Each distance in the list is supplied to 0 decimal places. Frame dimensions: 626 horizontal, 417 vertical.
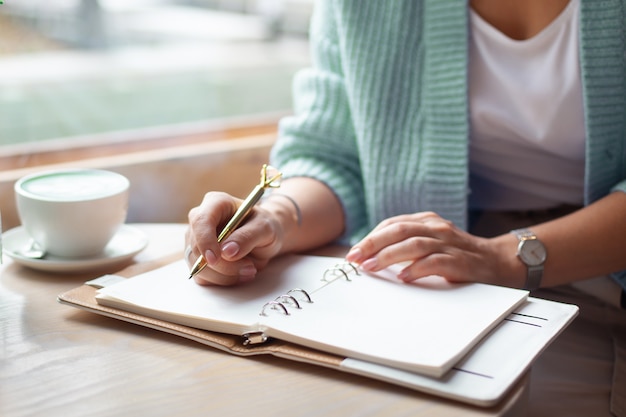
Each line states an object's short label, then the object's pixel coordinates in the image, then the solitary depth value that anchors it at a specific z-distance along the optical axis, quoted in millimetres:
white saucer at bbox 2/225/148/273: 926
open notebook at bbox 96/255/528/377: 669
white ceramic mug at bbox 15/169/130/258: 915
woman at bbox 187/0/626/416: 956
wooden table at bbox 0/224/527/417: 619
